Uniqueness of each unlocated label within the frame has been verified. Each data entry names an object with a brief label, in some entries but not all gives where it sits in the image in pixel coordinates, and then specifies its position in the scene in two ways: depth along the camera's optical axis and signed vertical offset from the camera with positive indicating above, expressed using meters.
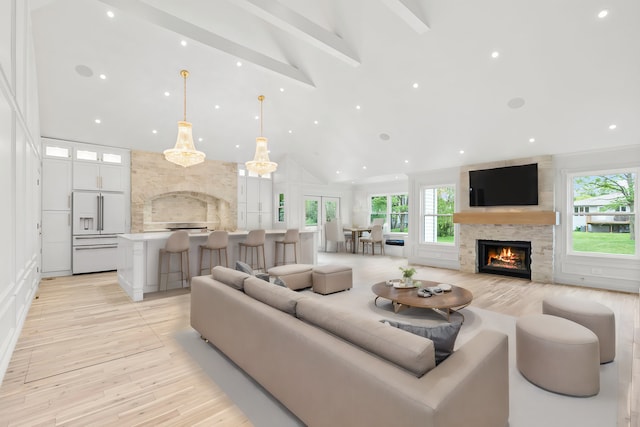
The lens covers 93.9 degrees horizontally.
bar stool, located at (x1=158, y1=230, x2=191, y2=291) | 4.95 -0.55
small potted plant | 4.05 -0.84
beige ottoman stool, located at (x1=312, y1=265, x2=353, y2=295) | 4.85 -1.06
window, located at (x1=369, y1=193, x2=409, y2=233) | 10.12 +0.13
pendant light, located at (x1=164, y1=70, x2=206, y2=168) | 4.78 +1.04
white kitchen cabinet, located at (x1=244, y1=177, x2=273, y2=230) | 9.26 +0.36
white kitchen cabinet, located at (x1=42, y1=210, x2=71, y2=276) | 6.08 -0.57
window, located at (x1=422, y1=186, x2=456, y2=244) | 7.75 +0.02
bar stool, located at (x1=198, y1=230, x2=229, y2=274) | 5.46 -0.54
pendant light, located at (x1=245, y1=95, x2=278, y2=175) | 5.70 +1.04
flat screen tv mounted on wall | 5.93 +0.61
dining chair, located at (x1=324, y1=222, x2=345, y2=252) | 10.03 -0.56
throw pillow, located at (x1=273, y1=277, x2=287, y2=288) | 2.97 -0.68
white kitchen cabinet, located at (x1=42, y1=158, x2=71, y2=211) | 6.11 +0.63
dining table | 10.06 -0.66
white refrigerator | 6.35 -0.31
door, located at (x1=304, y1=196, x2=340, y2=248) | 10.34 +0.13
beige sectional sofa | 1.24 -0.75
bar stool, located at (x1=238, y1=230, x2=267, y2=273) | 6.02 -0.53
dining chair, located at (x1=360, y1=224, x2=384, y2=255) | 9.48 -0.77
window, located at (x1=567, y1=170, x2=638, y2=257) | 5.22 +0.03
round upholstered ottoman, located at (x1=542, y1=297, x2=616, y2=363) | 2.61 -0.94
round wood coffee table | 3.41 -1.02
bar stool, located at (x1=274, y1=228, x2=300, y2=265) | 6.59 -0.60
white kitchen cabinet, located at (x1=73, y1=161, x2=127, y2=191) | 6.47 +0.85
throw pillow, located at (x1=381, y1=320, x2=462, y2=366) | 1.48 -0.61
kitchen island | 4.54 -0.76
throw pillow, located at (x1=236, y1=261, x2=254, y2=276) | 3.34 -0.60
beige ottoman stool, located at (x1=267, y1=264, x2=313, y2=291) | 4.80 -0.98
